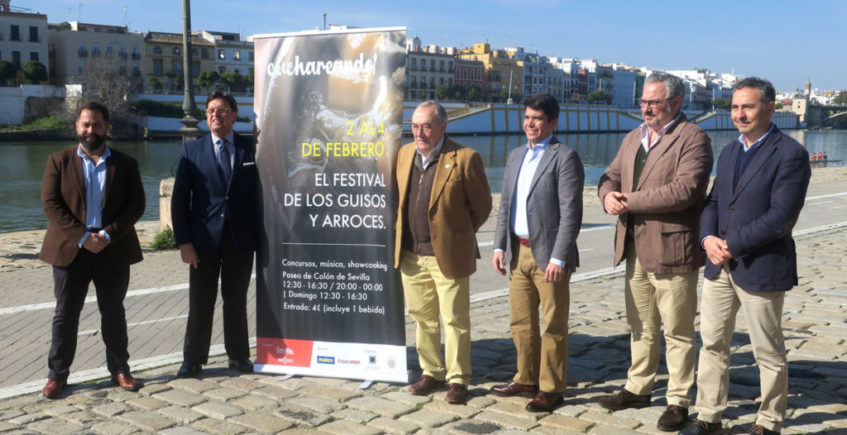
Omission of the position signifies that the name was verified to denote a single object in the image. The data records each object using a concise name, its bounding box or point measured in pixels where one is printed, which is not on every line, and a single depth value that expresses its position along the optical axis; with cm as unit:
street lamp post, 1164
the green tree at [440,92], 12012
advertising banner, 518
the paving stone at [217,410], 460
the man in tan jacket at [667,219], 423
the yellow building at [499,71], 14138
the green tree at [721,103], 16970
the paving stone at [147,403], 475
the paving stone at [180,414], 453
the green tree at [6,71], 7238
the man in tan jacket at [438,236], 476
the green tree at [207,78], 8738
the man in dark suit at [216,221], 534
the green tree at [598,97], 14650
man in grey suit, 452
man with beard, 497
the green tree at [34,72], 7338
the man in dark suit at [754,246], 384
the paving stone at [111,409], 464
